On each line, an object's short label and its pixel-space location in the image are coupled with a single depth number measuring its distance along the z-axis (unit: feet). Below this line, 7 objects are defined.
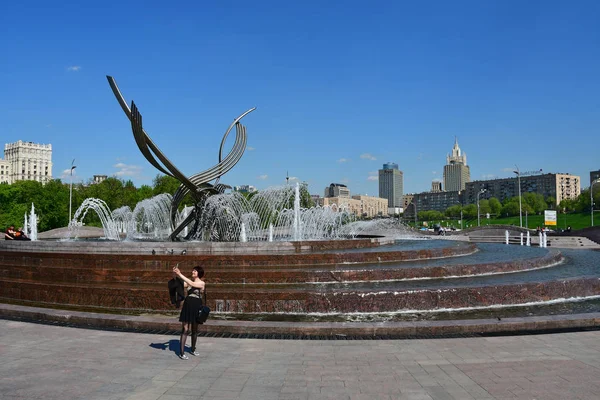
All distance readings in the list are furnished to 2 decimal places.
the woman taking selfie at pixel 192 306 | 19.66
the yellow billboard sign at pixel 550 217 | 134.83
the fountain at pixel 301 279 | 28.76
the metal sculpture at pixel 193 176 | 46.16
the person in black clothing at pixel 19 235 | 63.21
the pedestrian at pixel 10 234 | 61.82
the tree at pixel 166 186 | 203.68
